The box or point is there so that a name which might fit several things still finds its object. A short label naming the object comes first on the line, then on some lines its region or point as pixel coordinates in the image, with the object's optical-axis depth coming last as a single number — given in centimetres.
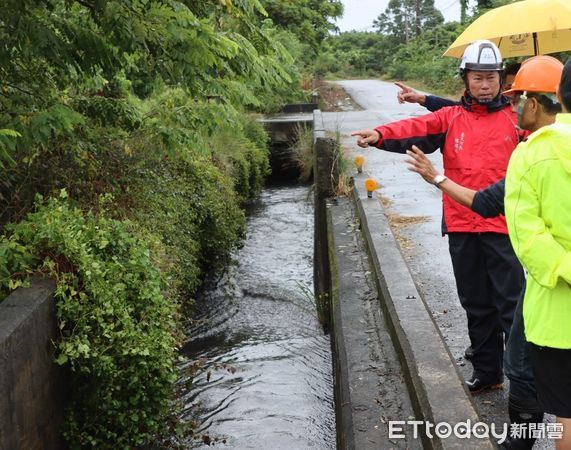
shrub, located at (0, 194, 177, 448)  425
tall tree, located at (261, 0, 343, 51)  2256
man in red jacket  387
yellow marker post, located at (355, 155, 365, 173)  975
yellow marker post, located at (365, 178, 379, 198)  802
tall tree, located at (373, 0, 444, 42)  6906
